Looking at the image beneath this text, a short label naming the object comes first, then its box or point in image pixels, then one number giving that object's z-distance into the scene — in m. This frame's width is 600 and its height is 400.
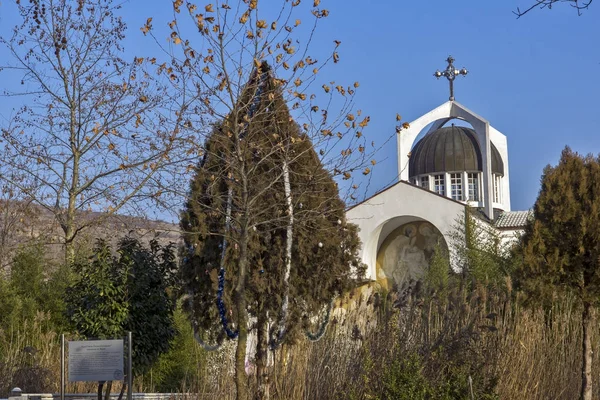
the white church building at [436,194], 37.88
